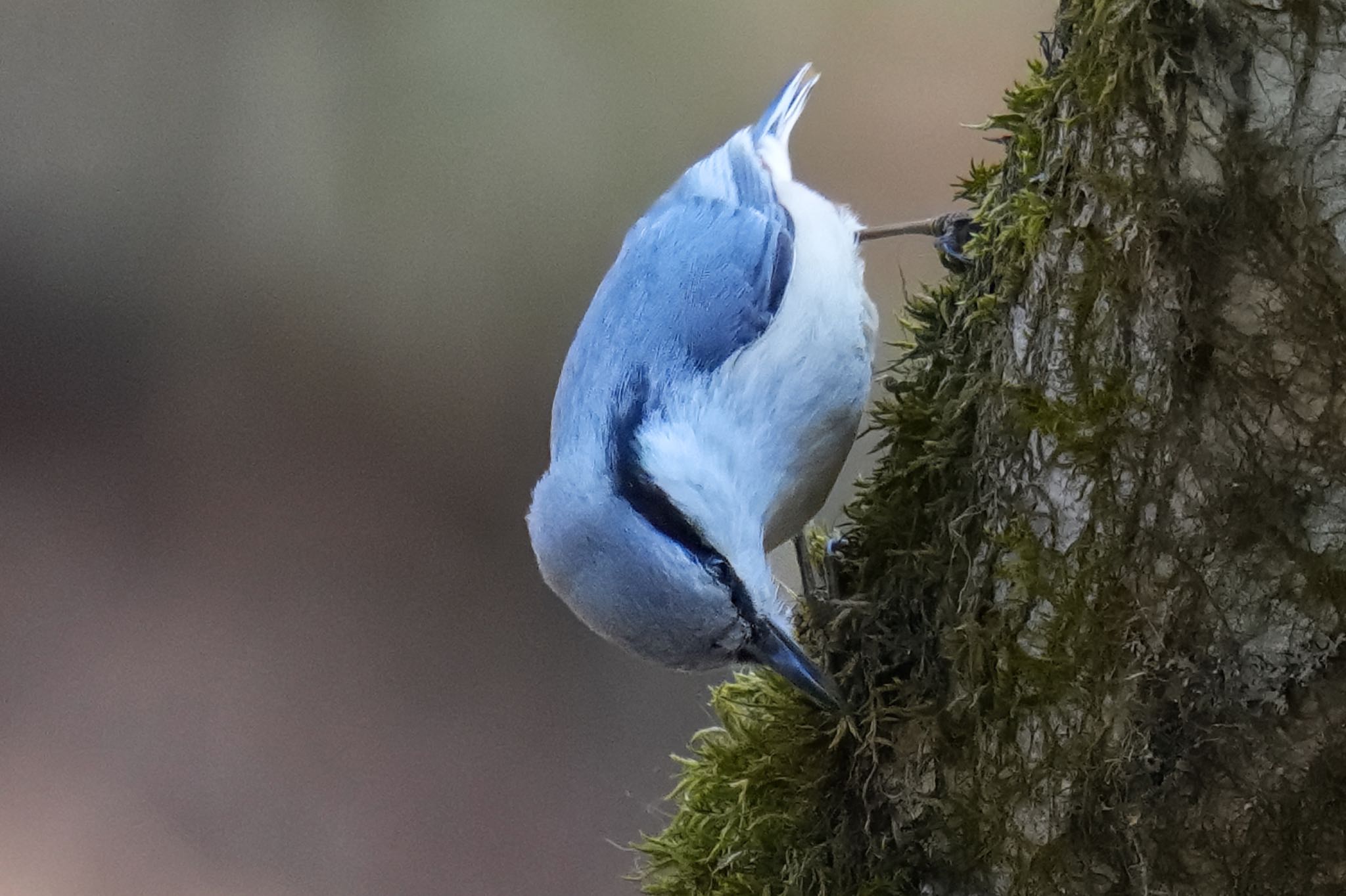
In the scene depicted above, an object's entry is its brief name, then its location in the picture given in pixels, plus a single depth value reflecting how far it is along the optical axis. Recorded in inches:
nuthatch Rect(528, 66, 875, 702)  137.0
